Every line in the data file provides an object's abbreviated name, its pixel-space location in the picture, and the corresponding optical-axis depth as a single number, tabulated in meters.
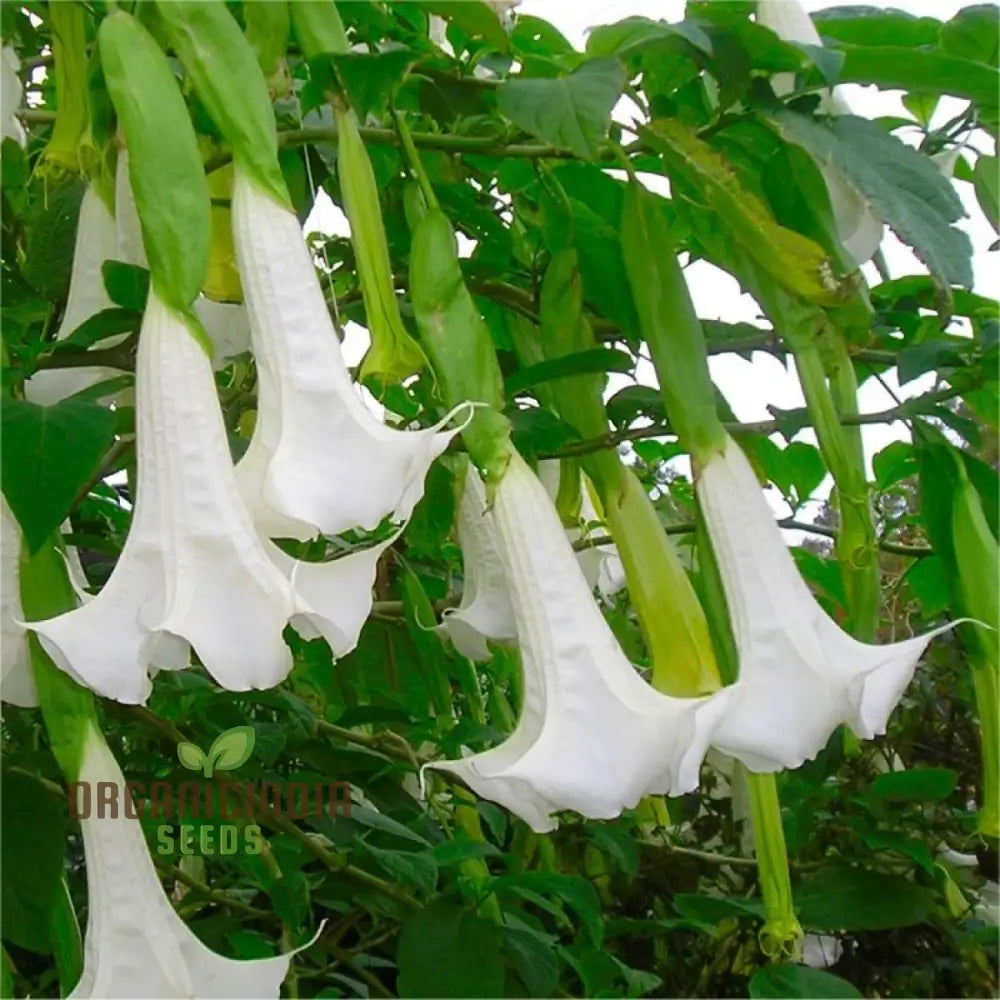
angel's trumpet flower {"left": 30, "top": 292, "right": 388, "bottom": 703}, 0.40
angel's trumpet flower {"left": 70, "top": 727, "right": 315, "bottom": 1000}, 0.47
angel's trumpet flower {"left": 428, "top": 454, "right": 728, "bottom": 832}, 0.42
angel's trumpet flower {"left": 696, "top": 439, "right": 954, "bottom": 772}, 0.44
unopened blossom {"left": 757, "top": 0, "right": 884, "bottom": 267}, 0.55
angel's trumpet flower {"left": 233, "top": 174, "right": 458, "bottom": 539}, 0.41
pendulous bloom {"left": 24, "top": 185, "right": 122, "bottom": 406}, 0.60
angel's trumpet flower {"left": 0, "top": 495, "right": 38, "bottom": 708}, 0.49
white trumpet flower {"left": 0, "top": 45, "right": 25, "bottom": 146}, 0.58
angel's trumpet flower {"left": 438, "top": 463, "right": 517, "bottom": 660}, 0.56
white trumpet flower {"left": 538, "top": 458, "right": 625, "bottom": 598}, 0.74
